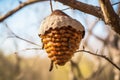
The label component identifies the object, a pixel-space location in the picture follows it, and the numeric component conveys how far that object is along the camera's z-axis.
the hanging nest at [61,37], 1.09
